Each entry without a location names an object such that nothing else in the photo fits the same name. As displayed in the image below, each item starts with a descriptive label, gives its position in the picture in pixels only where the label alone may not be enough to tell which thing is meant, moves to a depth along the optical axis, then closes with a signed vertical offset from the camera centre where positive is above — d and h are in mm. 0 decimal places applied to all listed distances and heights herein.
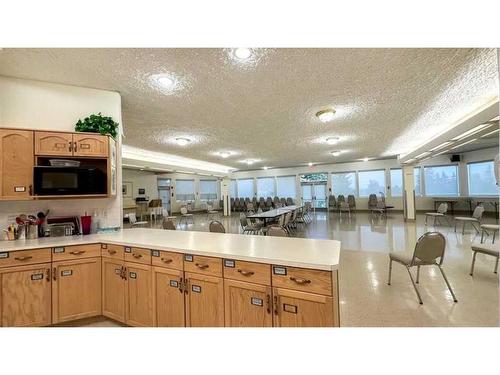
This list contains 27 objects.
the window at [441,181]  10133 +450
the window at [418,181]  10930 +475
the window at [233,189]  15859 +469
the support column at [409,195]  8797 -138
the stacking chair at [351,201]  11664 -415
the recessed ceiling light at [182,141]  6098 +1524
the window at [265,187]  14539 +512
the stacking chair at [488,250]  3078 -832
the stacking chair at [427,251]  2730 -721
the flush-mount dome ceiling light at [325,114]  4152 +1447
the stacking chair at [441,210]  7397 -630
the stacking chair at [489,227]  4438 -754
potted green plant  2812 +916
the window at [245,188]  15289 +494
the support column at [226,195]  13273 +60
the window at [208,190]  14680 +420
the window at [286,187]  13850 +465
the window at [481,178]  8938 +449
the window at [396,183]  11242 +427
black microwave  2461 +215
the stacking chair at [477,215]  5941 -661
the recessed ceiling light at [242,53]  2316 +1459
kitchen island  1584 -689
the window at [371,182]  11758 +530
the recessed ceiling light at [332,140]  6473 +1533
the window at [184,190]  13508 +422
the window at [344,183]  12414 +527
